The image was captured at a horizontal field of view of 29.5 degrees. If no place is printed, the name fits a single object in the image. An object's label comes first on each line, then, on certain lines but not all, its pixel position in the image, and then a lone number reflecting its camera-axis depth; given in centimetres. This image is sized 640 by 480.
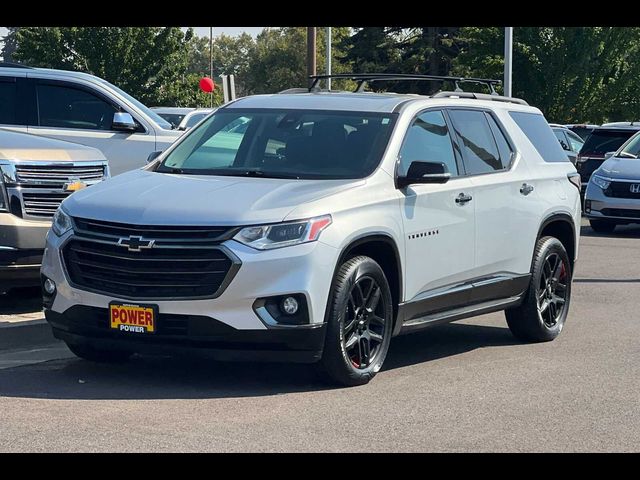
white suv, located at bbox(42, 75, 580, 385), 722
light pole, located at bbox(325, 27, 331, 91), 3929
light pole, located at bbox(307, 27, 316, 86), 3002
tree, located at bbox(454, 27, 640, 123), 4025
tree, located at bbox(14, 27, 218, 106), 4388
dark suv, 2377
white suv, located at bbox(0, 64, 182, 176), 1268
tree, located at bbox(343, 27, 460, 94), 5925
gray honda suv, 1933
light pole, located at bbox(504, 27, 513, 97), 3020
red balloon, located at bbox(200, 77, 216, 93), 3403
